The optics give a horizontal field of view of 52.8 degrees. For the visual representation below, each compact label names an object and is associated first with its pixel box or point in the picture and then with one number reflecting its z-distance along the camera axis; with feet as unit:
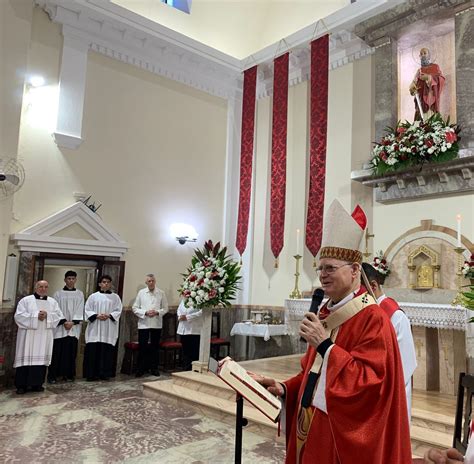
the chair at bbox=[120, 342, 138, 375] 27.17
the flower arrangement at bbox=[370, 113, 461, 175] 22.20
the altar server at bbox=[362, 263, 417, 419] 9.80
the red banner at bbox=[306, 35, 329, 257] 28.25
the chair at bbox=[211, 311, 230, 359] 28.66
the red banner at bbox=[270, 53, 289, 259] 30.63
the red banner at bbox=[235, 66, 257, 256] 32.76
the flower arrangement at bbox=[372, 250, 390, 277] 24.84
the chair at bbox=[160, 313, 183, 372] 28.68
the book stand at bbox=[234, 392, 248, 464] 8.46
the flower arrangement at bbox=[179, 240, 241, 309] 21.84
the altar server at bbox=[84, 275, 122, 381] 25.46
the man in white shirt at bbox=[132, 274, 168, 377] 26.96
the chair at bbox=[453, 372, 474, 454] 8.22
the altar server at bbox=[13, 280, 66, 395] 22.11
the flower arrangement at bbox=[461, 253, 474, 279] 18.71
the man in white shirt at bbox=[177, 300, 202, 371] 27.73
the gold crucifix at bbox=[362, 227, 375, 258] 25.21
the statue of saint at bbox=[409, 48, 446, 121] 24.70
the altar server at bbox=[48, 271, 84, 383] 24.61
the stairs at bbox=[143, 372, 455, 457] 14.25
